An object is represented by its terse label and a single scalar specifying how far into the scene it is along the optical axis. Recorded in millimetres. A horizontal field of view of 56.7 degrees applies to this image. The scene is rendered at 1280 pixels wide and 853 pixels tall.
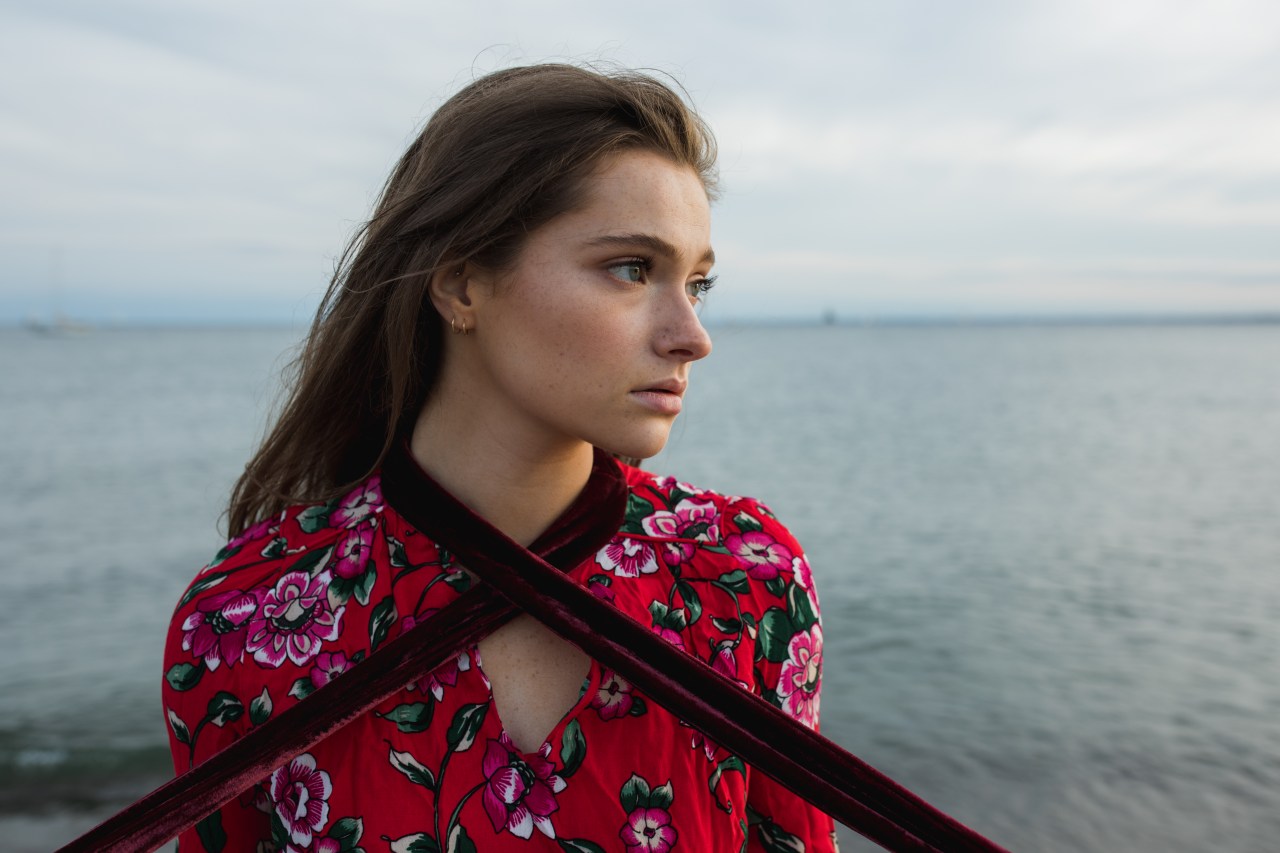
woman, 670
